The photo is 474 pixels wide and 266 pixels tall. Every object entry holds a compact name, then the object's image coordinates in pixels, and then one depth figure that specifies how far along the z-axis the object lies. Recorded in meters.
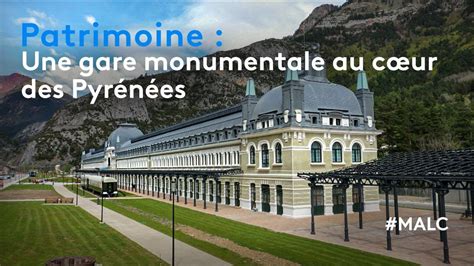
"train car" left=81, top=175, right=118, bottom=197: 65.44
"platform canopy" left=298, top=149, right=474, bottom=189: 21.31
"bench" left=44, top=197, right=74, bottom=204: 56.10
